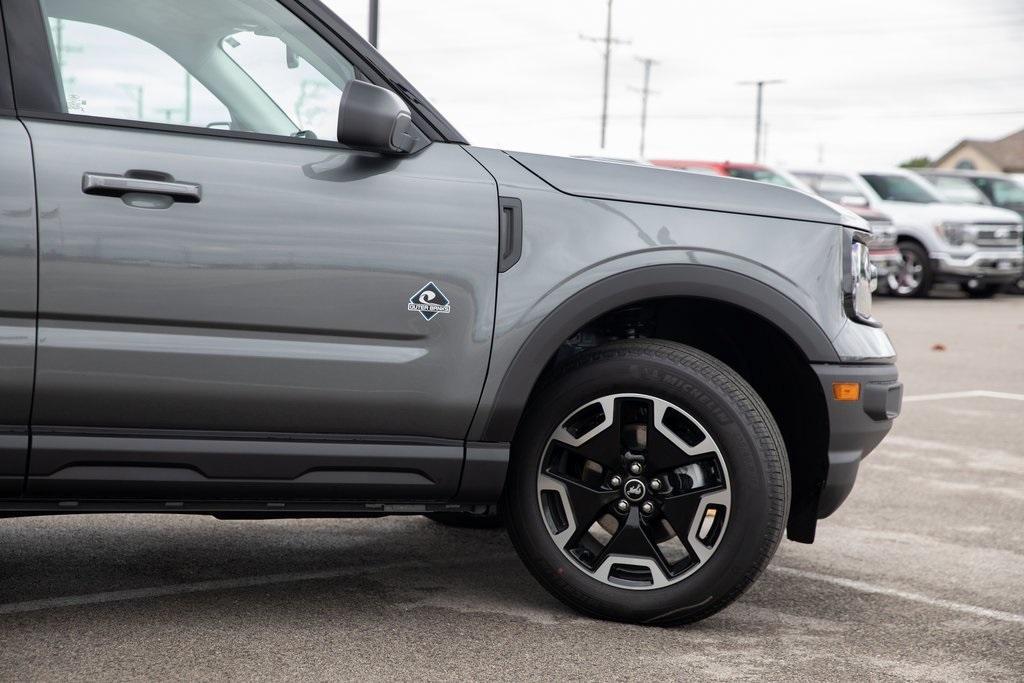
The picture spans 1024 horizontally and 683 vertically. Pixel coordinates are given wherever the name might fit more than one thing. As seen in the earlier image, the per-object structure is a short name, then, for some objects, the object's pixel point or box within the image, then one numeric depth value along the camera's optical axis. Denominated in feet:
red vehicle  60.75
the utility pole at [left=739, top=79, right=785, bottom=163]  224.29
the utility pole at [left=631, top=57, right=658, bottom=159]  223.51
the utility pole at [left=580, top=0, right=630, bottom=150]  187.93
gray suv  11.27
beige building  307.58
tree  399.65
